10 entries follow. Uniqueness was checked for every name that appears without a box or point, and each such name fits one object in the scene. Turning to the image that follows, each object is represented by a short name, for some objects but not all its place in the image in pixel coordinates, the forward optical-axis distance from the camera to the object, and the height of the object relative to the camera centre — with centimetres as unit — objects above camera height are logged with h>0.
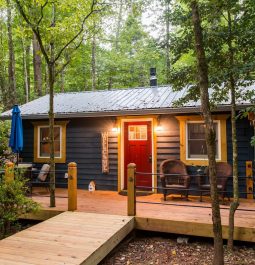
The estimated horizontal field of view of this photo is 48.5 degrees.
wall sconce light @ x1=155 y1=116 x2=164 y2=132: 745 +50
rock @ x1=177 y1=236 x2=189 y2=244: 491 -163
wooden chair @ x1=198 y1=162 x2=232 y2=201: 627 -76
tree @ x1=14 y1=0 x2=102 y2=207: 576 +259
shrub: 489 -100
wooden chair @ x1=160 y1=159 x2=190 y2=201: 696 -63
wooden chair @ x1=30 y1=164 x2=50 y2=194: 777 -80
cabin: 688 +32
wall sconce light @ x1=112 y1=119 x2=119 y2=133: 787 +54
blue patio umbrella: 710 +36
